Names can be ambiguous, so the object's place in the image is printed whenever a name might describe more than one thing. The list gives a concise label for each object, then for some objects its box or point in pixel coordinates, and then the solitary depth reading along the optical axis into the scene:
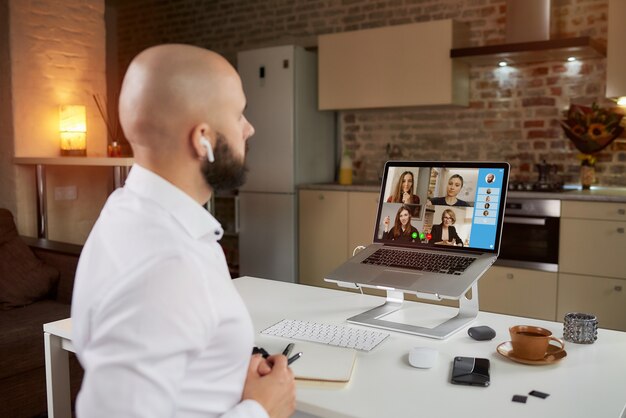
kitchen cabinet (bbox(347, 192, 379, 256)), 4.57
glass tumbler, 1.65
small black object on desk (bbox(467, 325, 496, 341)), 1.68
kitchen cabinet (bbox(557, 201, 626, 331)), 3.62
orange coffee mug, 1.49
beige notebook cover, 1.38
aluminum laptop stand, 1.73
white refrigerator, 4.94
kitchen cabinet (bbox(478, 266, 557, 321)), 3.84
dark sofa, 2.75
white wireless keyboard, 1.62
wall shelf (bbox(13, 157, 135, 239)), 3.66
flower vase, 4.07
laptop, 1.86
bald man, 0.83
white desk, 1.24
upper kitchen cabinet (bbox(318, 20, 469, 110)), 4.35
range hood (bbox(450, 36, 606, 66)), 3.79
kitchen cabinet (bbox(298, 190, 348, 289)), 4.77
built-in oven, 3.82
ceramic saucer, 1.49
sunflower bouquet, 3.99
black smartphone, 1.36
